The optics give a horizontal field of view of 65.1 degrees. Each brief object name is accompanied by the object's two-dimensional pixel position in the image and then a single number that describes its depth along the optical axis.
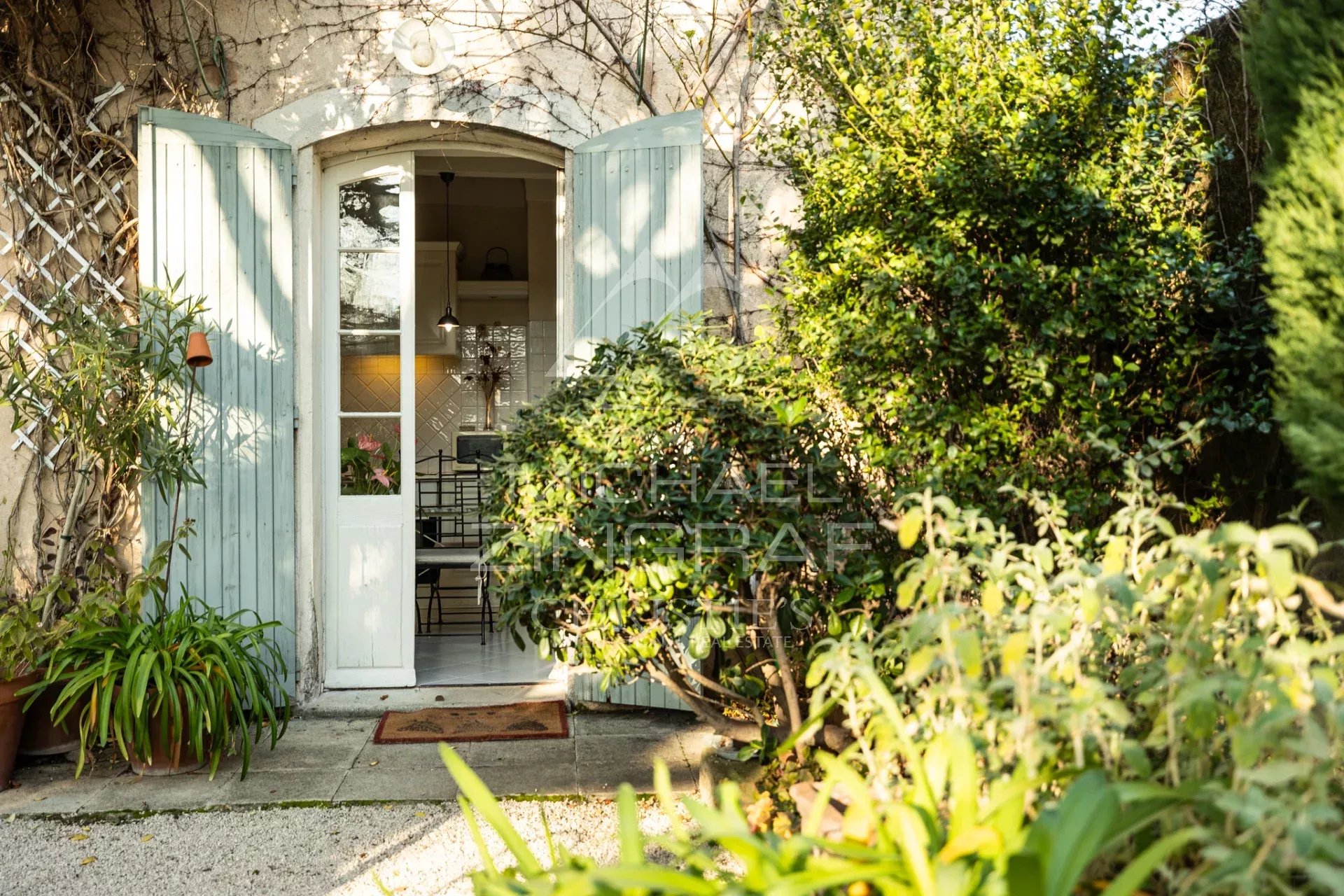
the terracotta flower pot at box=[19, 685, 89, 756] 3.90
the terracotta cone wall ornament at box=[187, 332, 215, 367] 4.12
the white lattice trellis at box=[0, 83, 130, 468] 4.36
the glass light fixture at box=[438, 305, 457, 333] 8.88
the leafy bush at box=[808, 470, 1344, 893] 1.32
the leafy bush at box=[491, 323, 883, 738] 2.77
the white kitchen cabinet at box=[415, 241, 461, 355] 9.28
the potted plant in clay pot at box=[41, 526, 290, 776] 3.59
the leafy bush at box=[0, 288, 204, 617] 3.90
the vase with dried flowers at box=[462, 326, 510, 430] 9.47
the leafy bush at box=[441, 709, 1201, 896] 1.31
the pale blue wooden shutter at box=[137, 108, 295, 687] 4.40
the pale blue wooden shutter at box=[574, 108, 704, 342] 4.57
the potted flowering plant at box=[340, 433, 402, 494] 4.84
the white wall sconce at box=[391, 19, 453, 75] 4.57
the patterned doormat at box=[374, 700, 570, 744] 4.24
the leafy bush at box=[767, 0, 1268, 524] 3.26
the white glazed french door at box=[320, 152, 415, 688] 4.78
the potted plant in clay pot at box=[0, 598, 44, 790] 3.64
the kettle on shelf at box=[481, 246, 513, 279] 9.49
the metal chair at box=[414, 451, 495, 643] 6.21
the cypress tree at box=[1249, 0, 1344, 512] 2.01
